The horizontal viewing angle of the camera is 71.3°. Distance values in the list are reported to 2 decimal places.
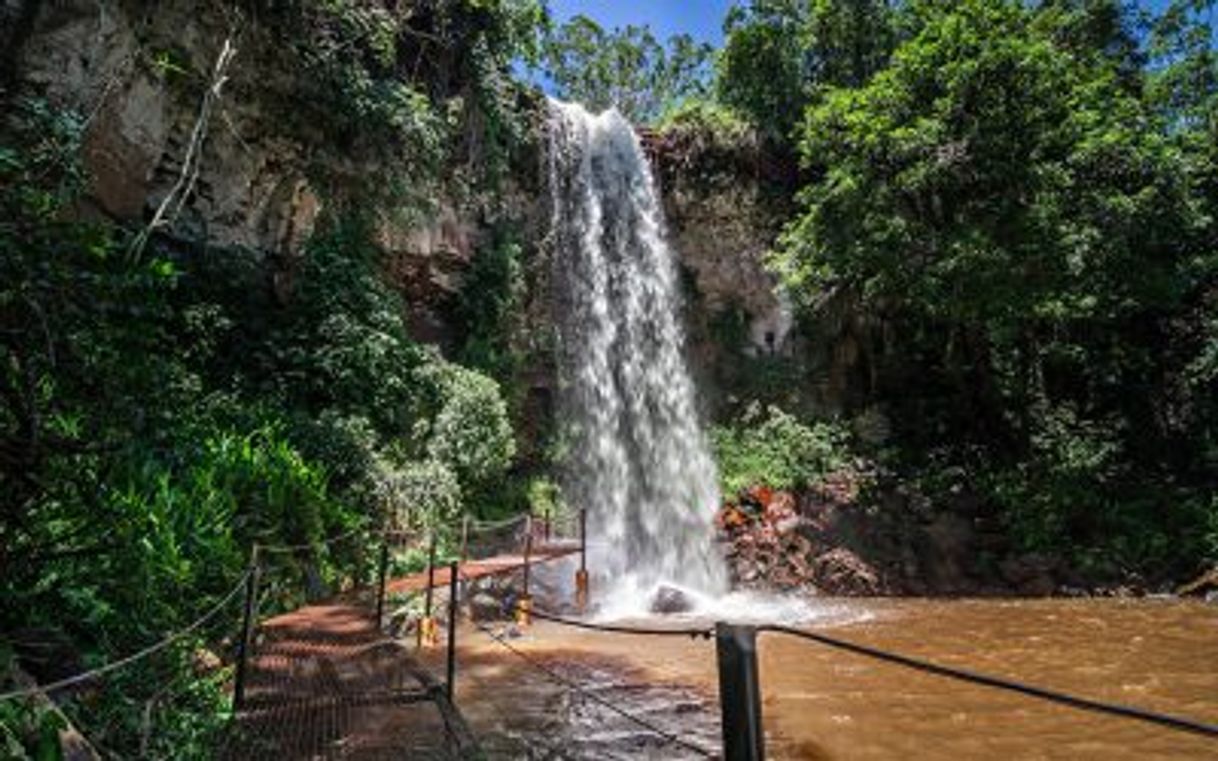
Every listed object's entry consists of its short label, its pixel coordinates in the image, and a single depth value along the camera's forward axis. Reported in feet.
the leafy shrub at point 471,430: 39.45
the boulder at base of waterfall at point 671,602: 37.58
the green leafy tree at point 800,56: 59.00
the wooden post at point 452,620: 16.16
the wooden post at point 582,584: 34.24
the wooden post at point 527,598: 30.25
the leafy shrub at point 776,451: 50.52
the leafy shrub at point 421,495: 34.37
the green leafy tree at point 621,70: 102.22
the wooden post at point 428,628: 25.57
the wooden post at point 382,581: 22.89
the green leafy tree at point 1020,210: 44.78
